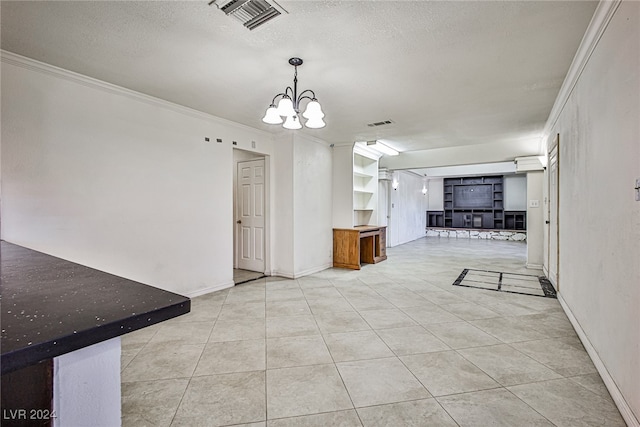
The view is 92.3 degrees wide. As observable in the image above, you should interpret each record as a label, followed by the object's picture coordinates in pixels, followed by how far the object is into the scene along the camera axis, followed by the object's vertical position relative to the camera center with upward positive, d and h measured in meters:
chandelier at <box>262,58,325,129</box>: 2.57 +0.82
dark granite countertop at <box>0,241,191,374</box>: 0.65 -0.27
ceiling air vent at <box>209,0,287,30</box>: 1.98 +1.33
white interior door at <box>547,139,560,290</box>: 4.15 -0.13
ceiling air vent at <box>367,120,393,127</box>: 4.66 +1.34
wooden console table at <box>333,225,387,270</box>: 5.93 -0.76
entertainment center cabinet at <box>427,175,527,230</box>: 11.66 +0.08
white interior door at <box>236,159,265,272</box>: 5.50 -0.12
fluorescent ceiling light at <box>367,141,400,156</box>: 6.28 +1.35
